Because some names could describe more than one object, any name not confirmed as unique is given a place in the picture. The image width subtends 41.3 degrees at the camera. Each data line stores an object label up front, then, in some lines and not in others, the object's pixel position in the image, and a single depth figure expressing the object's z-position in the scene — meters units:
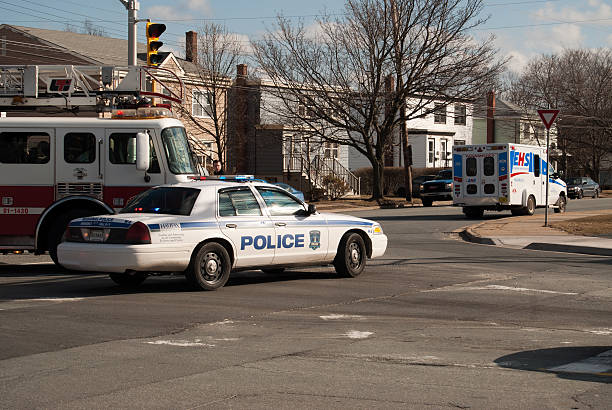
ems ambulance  29.02
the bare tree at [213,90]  43.72
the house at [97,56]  42.28
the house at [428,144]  63.03
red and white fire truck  13.93
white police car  10.82
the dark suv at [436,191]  40.94
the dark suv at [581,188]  53.22
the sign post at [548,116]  22.42
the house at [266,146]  46.09
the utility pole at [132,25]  21.20
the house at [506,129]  69.19
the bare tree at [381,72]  39.88
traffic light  19.67
